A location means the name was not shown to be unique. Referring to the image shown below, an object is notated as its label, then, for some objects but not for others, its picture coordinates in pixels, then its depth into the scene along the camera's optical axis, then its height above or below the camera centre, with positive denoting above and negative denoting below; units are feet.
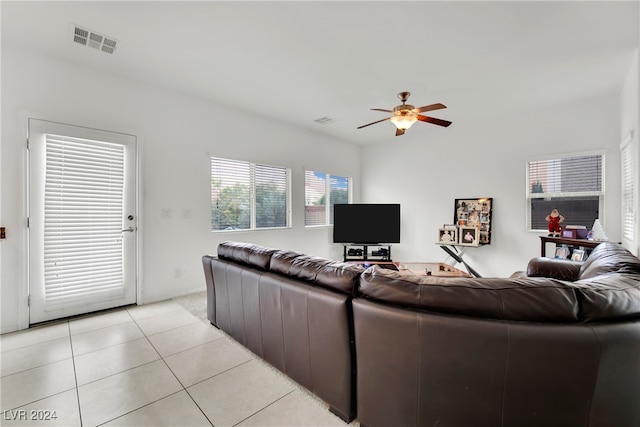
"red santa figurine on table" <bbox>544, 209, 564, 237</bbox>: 12.27 -0.41
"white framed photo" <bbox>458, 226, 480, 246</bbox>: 14.42 -1.17
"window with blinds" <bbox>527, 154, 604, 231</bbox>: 12.44 +1.17
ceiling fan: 9.55 +3.53
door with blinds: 9.02 -0.29
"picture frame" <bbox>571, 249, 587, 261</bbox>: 10.56 -1.58
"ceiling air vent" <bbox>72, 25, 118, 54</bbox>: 7.86 +5.13
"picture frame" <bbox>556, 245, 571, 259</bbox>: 11.37 -1.57
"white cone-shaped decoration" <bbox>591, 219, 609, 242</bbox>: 10.35 -0.73
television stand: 16.99 -2.55
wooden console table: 10.22 -1.10
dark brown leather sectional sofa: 3.43 -1.85
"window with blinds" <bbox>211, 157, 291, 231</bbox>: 13.55 +0.92
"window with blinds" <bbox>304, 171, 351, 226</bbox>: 17.76 +1.22
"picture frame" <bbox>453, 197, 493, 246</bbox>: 14.92 -0.02
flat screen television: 17.12 -0.63
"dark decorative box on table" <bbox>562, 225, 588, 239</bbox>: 11.09 -0.74
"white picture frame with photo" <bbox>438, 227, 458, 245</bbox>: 14.93 -1.22
